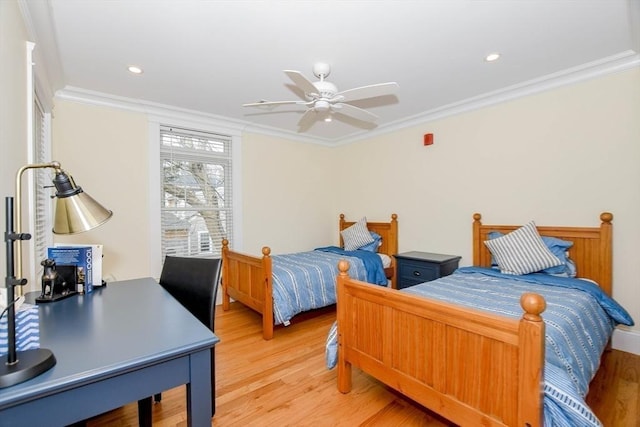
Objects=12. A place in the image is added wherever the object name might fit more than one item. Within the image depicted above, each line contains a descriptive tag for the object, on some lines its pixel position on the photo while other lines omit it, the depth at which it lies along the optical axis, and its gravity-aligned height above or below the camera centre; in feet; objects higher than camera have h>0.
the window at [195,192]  11.38 +0.80
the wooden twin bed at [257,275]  9.05 -2.29
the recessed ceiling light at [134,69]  7.96 +3.90
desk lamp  2.49 -0.22
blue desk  2.47 -1.44
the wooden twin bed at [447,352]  3.75 -2.28
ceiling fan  6.79 +2.89
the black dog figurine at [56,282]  4.70 -1.18
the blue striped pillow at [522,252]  8.14 -1.22
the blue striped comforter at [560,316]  3.92 -2.11
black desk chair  5.20 -1.46
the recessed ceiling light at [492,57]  7.39 +3.91
